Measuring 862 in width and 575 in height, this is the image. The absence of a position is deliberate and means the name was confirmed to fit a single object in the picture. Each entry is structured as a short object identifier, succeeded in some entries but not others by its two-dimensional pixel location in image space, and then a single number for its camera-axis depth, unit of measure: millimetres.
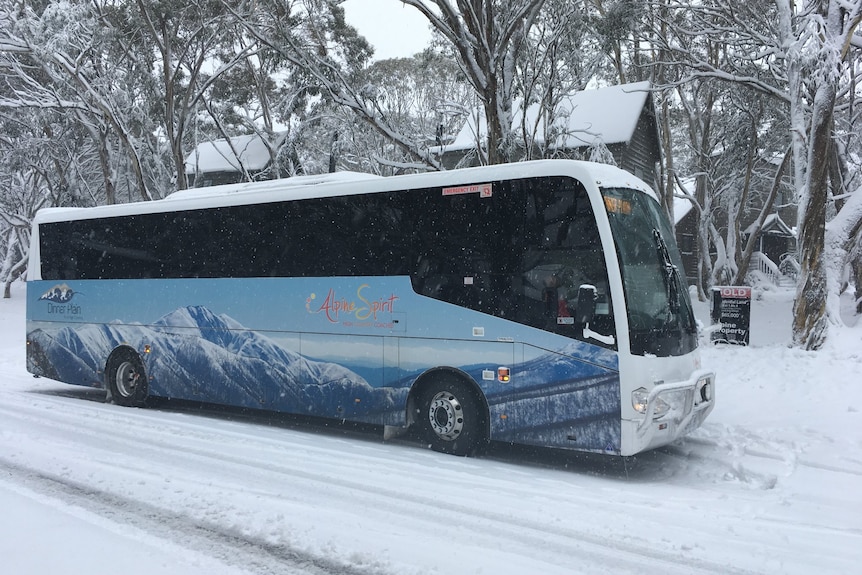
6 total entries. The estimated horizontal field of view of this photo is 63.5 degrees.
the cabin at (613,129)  25109
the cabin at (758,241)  37562
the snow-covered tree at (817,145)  12203
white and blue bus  7258
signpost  13281
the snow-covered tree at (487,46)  14773
